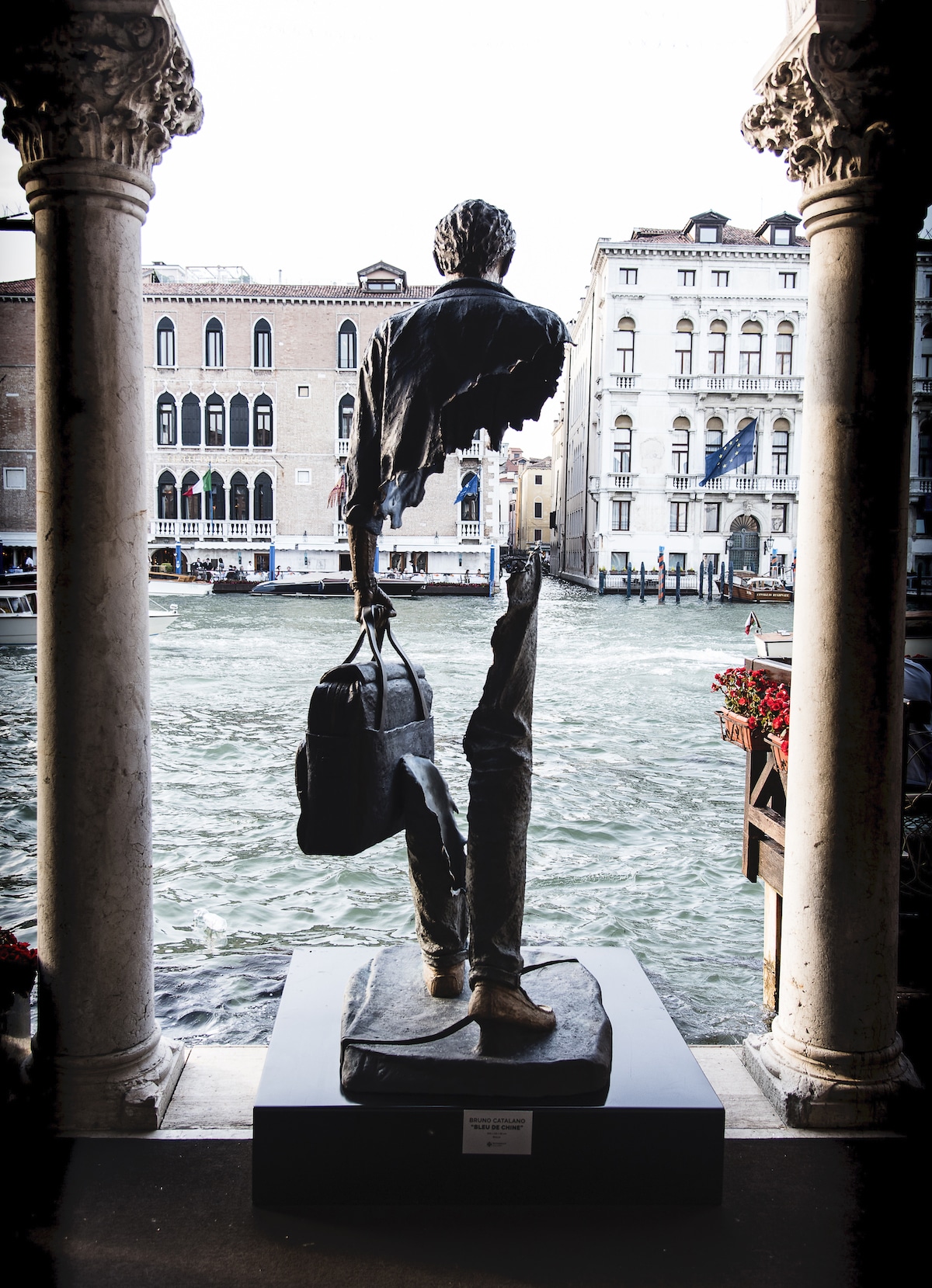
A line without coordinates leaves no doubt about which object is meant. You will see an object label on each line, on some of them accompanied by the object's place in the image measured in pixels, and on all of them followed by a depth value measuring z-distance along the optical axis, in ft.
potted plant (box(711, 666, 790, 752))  11.28
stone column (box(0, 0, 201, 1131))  6.84
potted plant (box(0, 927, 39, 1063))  7.64
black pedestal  6.49
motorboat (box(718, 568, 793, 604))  96.12
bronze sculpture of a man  6.48
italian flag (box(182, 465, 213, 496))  103.19
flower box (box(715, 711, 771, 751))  11.78
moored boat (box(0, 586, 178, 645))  49.39
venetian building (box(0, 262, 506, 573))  103.09
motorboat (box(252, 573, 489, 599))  92.58
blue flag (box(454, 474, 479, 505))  78.10
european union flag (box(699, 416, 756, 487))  76.63
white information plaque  6.49
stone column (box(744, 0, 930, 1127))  7.03
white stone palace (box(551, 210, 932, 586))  103.45
